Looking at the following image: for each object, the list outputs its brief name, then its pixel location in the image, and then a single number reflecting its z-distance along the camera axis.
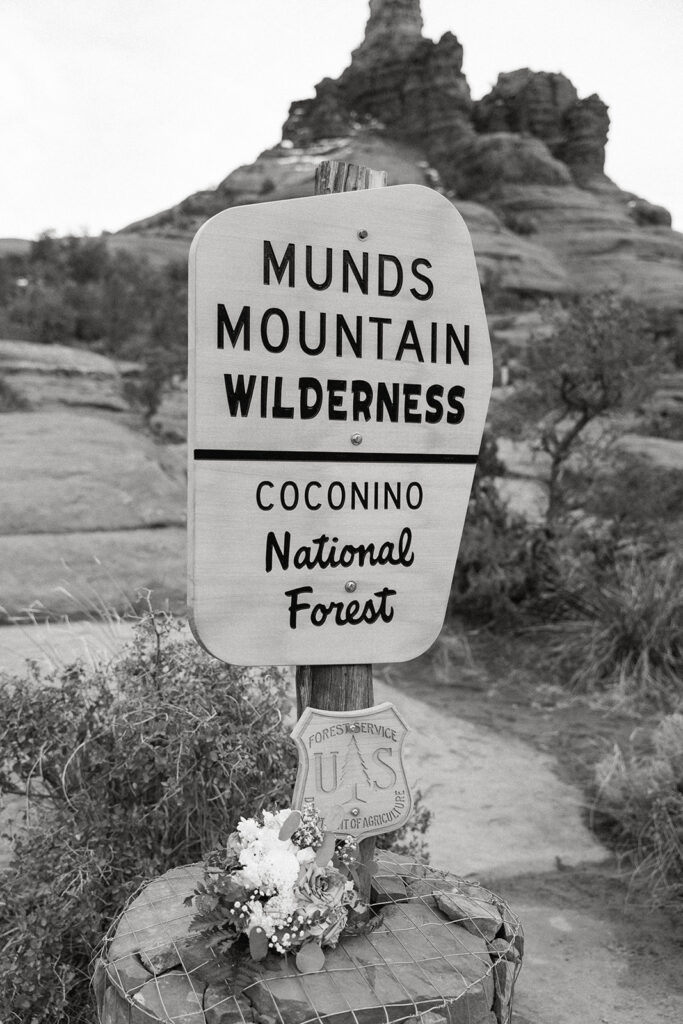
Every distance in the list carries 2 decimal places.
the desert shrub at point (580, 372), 7.00
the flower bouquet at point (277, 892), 2.00
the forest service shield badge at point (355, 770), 2.22
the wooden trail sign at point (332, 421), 2.03
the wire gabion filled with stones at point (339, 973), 1.95
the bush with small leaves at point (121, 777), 2.54
